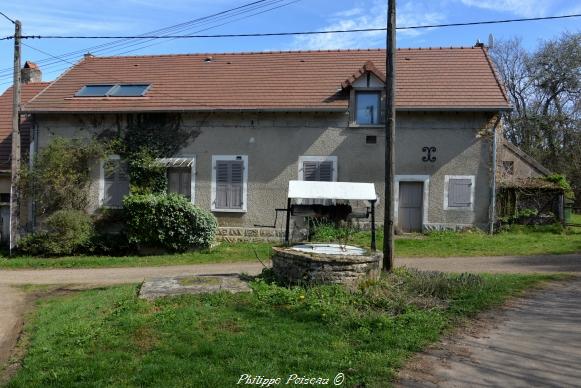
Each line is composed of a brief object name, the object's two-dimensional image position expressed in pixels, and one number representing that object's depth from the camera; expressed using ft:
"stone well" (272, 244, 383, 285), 28.27
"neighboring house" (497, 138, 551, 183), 65.87
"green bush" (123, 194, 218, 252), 52.70
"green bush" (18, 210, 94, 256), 54.70
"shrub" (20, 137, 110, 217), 58.23
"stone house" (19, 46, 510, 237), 55.72
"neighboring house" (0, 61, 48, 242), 61.26
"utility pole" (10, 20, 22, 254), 57.16
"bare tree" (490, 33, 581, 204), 114.62
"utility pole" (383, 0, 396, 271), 31.83
